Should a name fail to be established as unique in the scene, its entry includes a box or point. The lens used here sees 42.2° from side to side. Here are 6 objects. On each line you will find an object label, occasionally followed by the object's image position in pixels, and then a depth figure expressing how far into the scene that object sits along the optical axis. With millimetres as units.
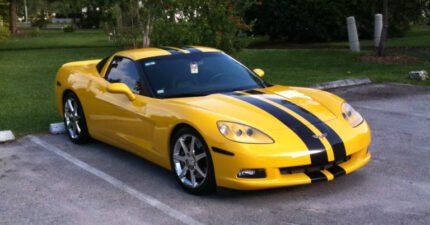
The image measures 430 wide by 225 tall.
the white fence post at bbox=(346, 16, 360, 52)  18547
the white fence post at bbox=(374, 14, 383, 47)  18547
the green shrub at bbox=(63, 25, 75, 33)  47062
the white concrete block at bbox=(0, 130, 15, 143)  7199
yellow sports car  4641
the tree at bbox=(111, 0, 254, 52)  11711
